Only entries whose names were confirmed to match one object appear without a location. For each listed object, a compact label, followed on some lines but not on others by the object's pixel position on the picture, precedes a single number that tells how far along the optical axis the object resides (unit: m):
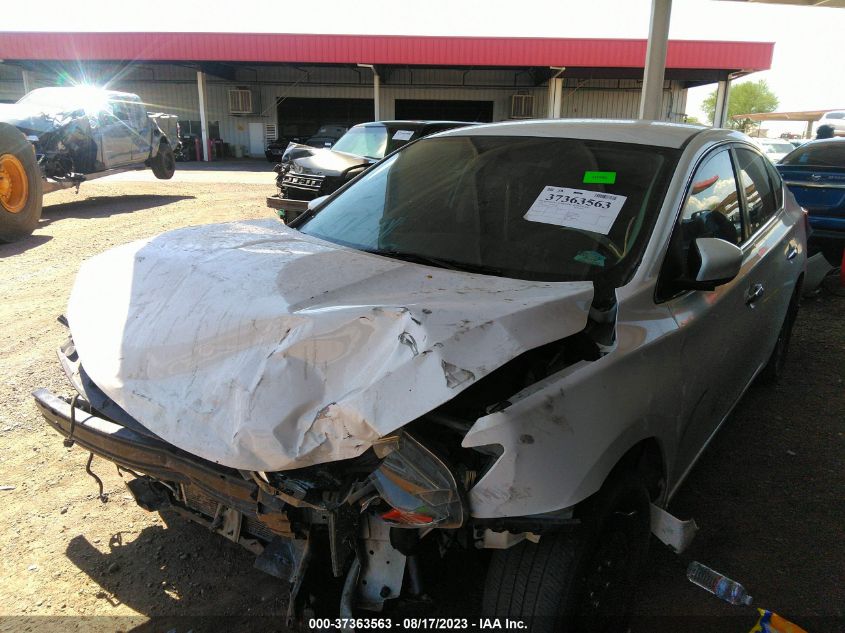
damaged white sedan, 1.67
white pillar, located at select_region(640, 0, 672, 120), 8.80
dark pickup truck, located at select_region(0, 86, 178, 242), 8.24
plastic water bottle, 2.24
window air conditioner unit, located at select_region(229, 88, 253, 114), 29.42
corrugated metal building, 23.97
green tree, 80.88
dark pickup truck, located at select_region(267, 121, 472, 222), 8.30
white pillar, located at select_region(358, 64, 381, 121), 25.77
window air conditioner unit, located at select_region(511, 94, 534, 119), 28.05
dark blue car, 7.02
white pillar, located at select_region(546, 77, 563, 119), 26.28
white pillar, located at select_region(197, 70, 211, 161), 26.27
